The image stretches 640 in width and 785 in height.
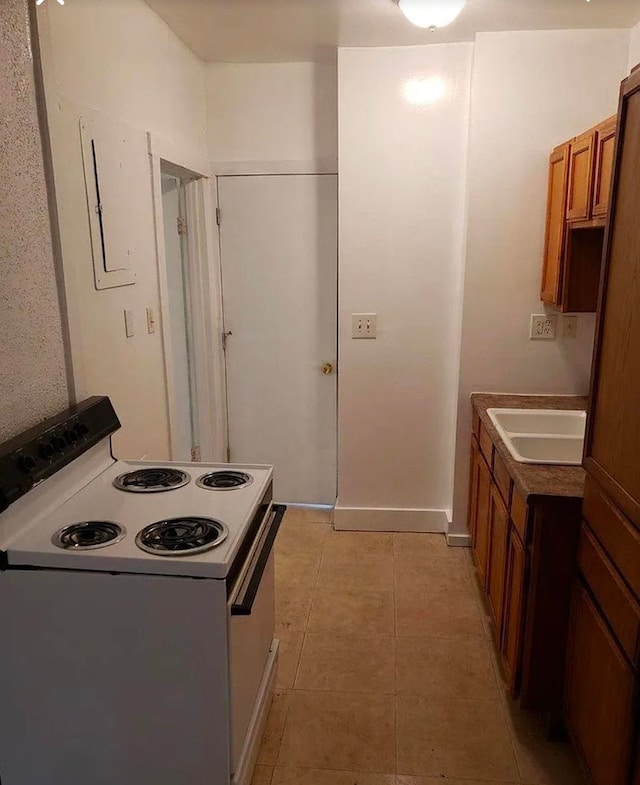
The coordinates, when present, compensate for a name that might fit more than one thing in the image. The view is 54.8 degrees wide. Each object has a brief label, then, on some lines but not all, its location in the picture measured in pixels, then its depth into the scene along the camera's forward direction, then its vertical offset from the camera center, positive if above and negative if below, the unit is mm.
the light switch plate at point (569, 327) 3010 -304
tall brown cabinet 1430 -608
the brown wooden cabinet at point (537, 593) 1874 -1034
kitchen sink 2490 -712
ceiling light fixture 2316 +948
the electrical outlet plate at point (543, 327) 3011 -304
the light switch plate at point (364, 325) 3236 -312
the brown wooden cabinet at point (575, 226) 2334 +150
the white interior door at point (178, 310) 3398 -246
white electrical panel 2066 +255
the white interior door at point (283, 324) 3463 -338
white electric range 1445 -860
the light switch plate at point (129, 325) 2365 -223
